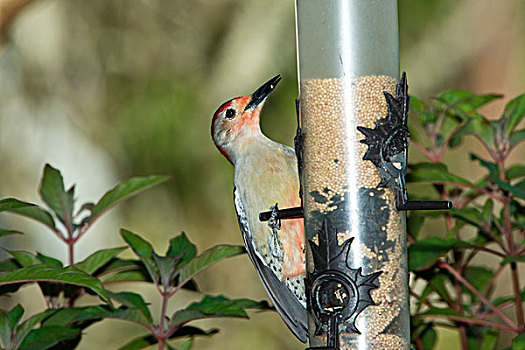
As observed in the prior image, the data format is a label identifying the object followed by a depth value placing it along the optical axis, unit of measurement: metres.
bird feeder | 4.14
